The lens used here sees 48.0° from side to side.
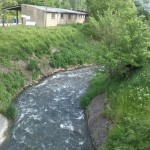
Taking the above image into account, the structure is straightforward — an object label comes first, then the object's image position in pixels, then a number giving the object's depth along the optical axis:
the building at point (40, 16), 30.78
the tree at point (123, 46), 14.73
